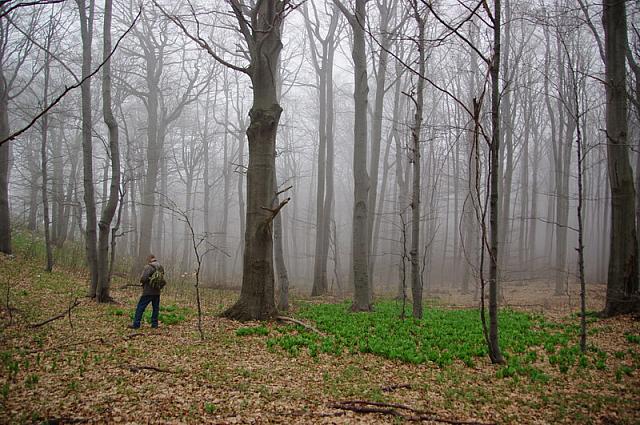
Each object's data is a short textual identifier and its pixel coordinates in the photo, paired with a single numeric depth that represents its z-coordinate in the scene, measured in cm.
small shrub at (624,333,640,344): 732
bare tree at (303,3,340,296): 1852
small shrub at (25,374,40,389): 489
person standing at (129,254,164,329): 809
